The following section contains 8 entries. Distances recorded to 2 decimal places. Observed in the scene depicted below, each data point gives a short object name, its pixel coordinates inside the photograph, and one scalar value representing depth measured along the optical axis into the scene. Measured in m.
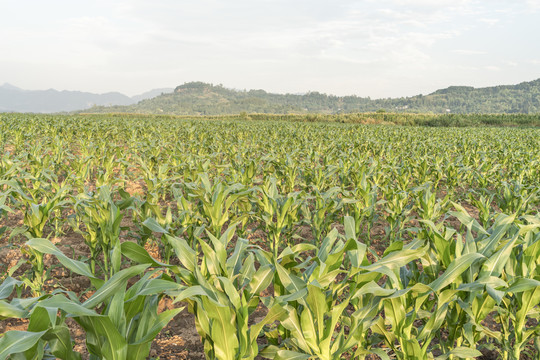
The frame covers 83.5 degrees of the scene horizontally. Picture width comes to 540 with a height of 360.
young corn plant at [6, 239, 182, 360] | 1.24
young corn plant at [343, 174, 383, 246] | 4.57
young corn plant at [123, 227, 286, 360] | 1.60
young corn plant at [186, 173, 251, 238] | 3.54
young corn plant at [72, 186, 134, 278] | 3.31
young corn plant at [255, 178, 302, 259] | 3.99
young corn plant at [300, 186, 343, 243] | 4.30
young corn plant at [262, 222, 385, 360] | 1.72
